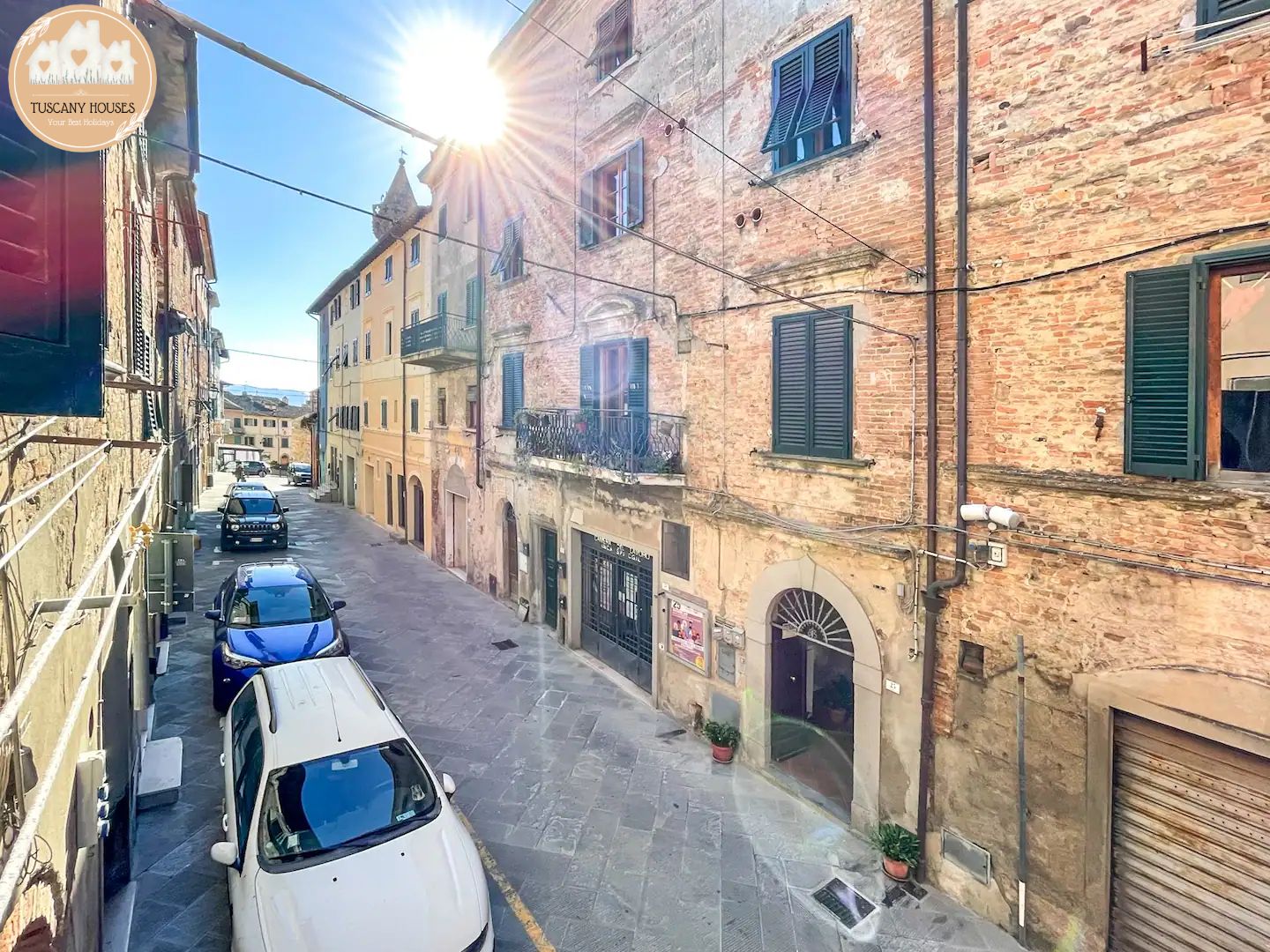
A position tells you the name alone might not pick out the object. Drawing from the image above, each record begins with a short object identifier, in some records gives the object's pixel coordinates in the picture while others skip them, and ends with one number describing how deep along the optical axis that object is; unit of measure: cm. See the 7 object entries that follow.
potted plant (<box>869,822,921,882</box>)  658
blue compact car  927
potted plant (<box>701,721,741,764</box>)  877
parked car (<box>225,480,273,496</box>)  2230
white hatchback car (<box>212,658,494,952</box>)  465
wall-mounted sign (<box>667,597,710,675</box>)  945
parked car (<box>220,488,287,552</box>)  2053
